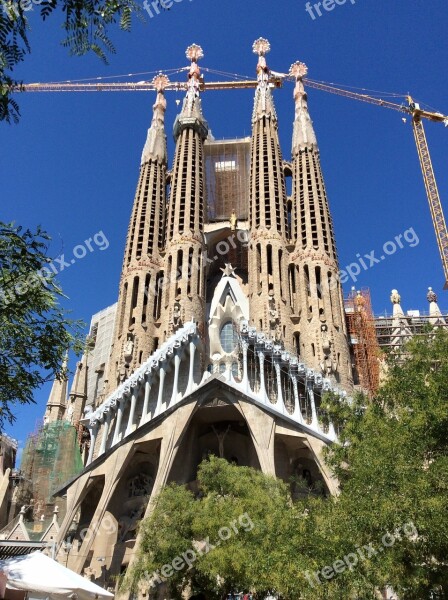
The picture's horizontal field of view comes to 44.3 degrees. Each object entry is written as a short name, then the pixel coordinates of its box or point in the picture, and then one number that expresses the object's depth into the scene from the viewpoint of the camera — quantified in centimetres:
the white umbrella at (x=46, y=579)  898
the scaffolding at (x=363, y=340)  3662
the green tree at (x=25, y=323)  817
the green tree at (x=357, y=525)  1050
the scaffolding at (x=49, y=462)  4112
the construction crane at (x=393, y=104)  5197
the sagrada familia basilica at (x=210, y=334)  2838
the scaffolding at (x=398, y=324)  4331
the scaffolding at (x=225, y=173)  4800
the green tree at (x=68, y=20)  495
